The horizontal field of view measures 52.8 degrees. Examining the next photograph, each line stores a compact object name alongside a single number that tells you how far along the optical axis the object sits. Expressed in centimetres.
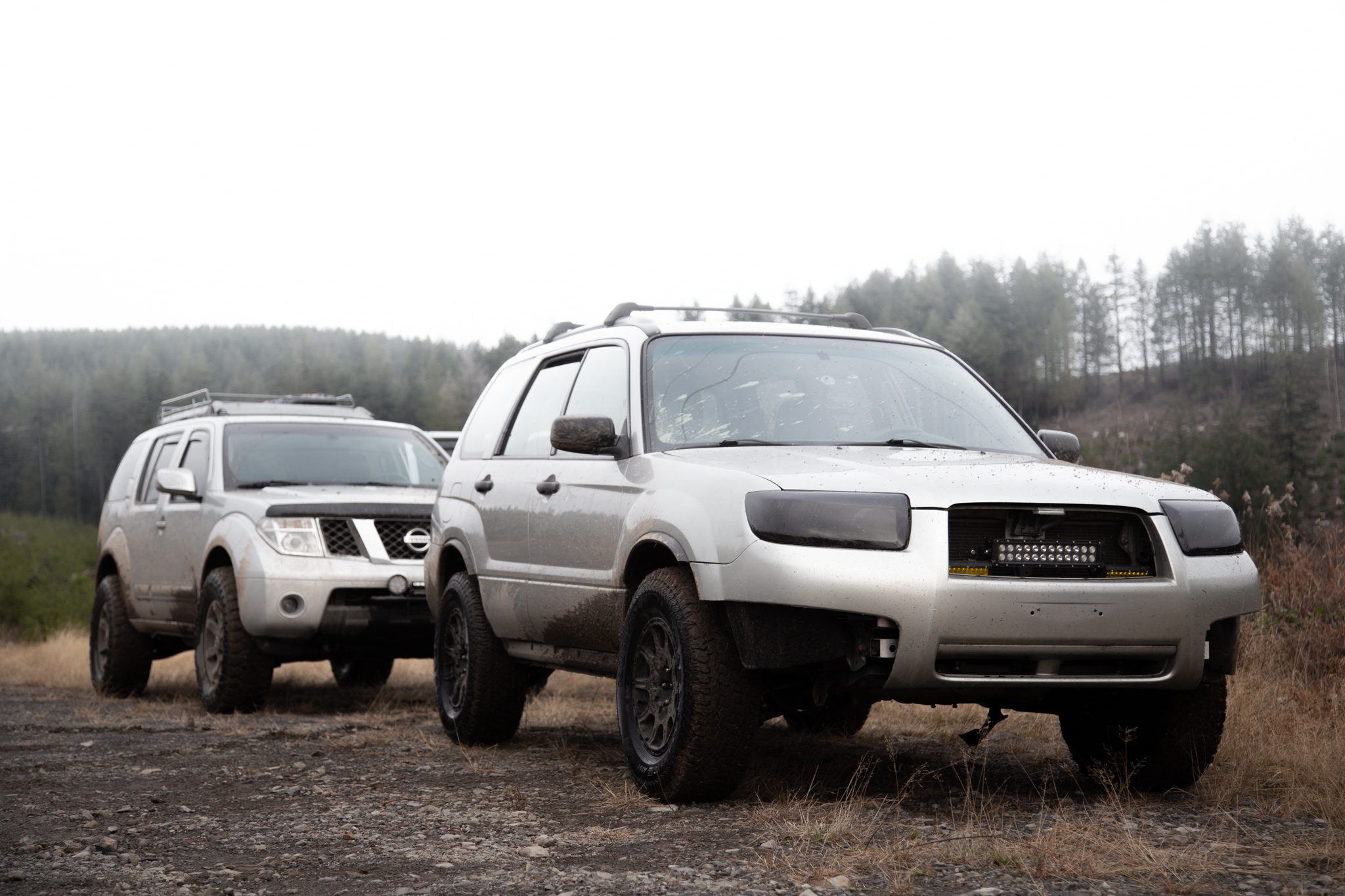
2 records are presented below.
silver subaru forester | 436
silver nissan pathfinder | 851
